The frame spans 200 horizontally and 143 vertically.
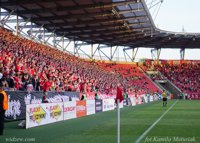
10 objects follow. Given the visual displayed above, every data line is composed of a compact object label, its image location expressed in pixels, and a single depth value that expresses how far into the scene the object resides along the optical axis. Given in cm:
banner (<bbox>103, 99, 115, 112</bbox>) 2318
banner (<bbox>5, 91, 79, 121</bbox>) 1326
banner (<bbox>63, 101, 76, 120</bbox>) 1549
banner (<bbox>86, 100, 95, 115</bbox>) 1926
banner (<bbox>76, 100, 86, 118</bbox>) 1733
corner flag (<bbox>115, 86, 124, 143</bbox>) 711
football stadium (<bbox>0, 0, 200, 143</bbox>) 1138
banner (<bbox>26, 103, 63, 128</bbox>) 1198
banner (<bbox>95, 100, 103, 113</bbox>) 2125
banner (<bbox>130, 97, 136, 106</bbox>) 3173
